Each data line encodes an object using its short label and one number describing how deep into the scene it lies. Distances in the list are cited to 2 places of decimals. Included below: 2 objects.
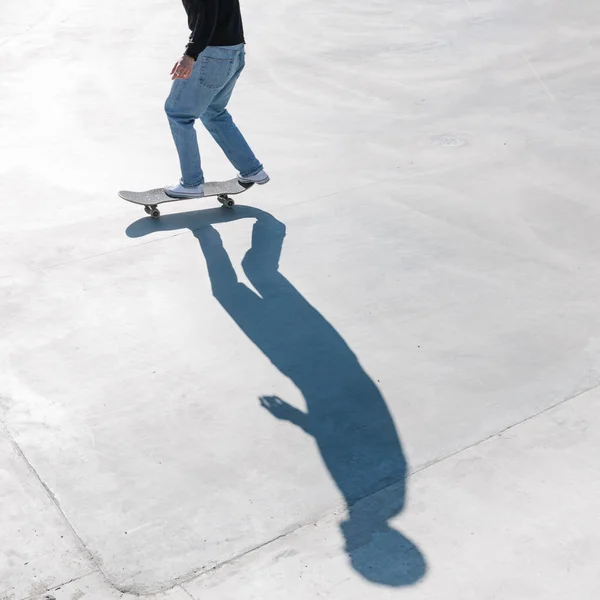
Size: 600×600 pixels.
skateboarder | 6.19
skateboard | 6.87
